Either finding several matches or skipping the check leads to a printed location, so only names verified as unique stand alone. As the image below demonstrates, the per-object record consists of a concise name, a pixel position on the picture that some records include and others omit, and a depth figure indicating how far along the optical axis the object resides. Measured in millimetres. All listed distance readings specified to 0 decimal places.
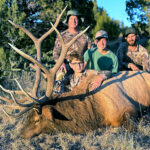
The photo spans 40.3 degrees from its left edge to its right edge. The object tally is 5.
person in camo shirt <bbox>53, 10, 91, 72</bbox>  4980
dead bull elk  2754
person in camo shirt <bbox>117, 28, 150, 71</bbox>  5038
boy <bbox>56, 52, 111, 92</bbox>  3316
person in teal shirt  3986
